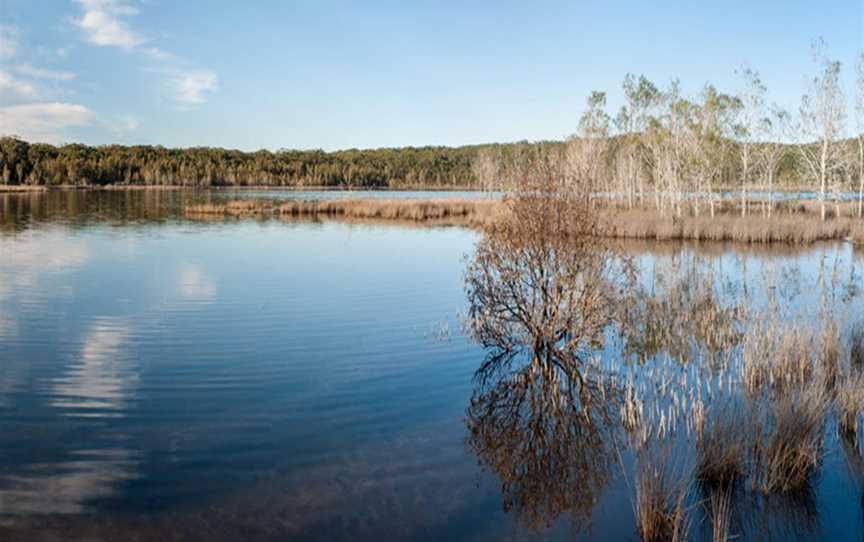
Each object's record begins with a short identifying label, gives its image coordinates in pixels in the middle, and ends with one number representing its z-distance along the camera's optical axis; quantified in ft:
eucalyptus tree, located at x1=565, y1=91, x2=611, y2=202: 177.61
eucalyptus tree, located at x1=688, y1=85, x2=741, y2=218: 148.97
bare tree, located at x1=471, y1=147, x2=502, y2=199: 301.63
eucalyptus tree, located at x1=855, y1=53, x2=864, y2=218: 118.32
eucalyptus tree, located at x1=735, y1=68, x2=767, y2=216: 137.90
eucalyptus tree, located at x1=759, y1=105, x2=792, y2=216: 139.28
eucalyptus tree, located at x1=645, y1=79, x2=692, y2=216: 144.25
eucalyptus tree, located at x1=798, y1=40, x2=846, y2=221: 123.34
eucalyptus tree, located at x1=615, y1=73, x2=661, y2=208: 162.81
